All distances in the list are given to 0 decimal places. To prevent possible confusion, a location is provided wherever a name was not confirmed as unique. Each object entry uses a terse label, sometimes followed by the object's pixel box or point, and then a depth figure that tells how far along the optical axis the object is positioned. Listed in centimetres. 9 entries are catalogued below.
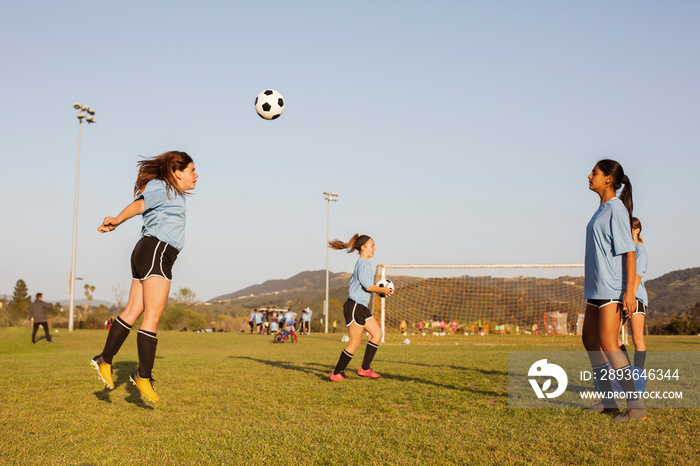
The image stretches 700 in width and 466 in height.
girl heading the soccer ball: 498
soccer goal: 2242
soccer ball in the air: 973
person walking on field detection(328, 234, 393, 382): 784
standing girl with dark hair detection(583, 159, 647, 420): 473
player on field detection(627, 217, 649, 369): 694
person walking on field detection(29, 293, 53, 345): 1817
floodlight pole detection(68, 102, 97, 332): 2892
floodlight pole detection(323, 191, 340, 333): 4324
